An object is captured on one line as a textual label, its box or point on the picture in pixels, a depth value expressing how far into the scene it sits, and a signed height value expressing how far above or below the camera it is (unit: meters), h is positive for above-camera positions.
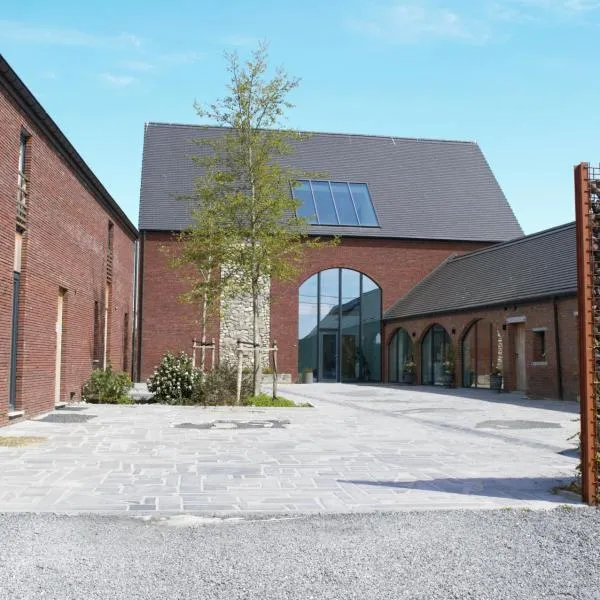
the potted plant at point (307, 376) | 28.52 -0.65
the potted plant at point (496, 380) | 21.64 -0.58
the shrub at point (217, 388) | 15.62 -0.64
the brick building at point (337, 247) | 27.84 +4.49
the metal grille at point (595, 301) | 5.62 +0.46
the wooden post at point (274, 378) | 16.41 -0.43
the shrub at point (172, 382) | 16.06 -0.53
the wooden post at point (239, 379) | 15.37 -0.42
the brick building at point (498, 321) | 18.75 +1.20
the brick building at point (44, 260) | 10.89 +1.81
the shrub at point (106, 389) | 16.58 -0.70
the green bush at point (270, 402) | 15.53 -0.91
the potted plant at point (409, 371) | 27.28 -0.42
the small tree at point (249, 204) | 16.34 +3.40
